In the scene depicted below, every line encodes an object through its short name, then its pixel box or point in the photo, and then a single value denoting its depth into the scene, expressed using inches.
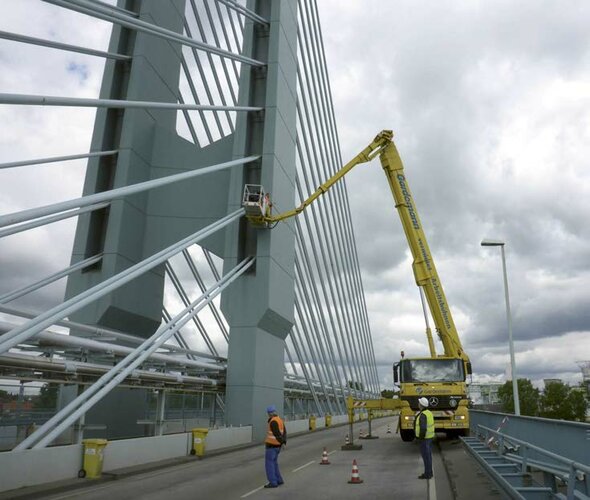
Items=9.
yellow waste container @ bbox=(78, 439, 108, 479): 438.3
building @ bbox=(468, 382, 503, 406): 4862.2
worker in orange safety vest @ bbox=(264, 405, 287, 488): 394.9
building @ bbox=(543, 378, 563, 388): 3431.4
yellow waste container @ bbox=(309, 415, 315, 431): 1238.9
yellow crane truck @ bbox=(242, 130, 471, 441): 647.1
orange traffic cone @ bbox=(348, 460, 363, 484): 416.5
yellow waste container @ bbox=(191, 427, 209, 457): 619.8
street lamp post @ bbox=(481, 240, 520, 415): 789.9
